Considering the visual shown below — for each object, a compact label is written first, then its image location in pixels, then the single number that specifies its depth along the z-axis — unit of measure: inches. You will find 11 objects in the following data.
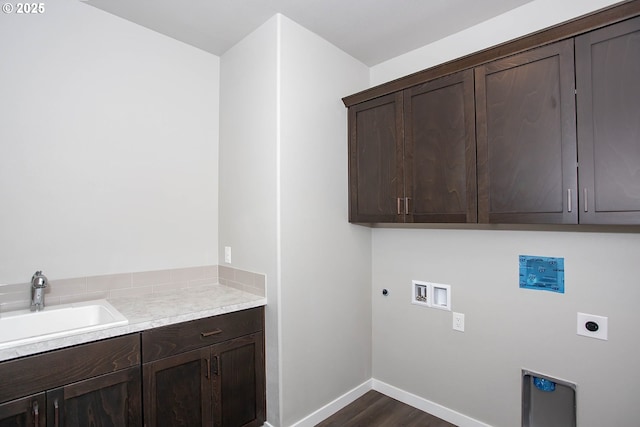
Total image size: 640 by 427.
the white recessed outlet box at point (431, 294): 90.4
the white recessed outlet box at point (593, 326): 67.0
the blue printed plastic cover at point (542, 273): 72.6
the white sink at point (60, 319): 64.4
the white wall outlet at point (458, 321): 87.3
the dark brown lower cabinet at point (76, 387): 51.6
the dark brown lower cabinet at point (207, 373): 66.1
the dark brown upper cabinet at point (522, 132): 56.4
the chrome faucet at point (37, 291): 68.1
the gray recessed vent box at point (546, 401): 72.0
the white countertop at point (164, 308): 54.1
